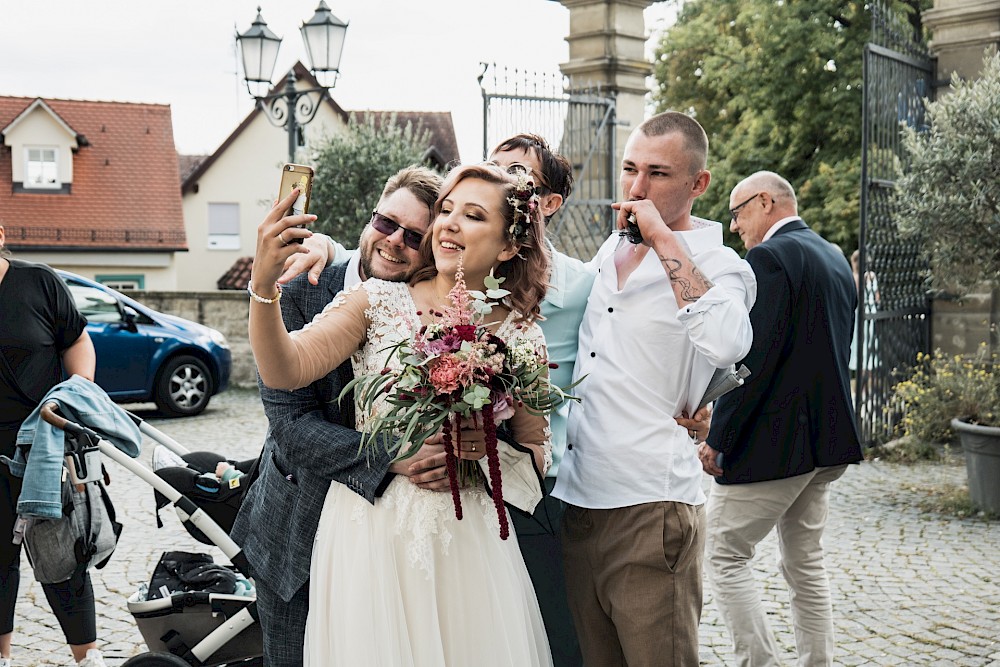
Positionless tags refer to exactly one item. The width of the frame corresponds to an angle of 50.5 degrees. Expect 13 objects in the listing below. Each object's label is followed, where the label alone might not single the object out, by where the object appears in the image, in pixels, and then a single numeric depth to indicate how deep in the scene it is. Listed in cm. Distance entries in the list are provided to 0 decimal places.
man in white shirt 311
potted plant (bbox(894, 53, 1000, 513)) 855
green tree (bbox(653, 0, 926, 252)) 2452
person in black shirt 470
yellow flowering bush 909
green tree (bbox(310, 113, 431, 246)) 2061
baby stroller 425
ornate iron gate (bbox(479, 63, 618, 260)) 1156
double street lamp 1367
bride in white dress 278
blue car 1334
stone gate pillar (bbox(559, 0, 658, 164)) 1177
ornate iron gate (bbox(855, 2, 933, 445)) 1059
